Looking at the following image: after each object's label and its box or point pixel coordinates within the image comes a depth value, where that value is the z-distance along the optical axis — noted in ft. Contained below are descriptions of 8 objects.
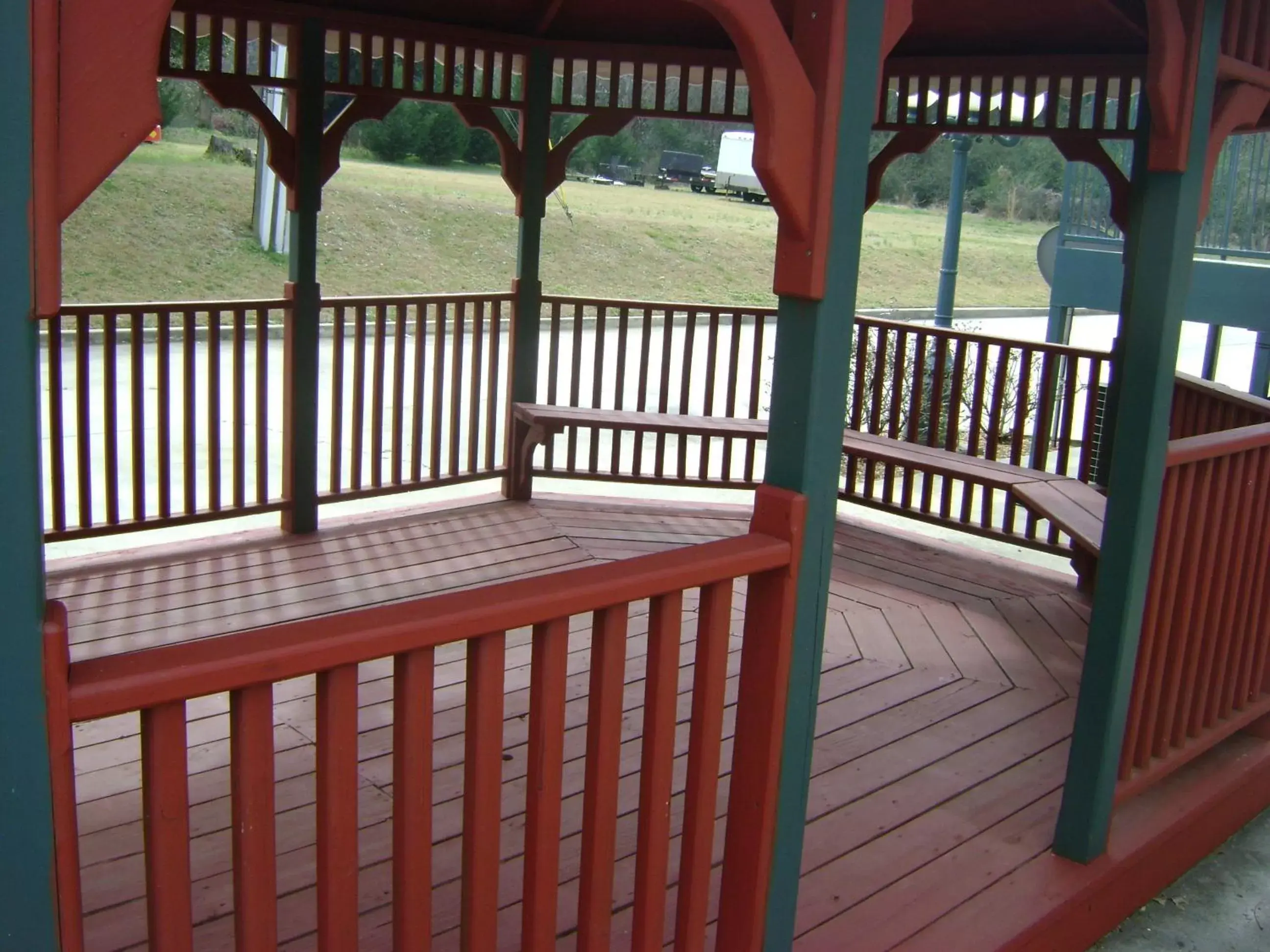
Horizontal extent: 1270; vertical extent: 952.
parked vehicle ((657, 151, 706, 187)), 129.90
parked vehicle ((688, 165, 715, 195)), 127.24
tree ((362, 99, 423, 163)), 102.99
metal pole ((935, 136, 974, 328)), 37.04
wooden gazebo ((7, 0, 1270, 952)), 5.28
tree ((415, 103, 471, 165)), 105.40
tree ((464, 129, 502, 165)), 112.88
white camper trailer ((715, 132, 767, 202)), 124.57
